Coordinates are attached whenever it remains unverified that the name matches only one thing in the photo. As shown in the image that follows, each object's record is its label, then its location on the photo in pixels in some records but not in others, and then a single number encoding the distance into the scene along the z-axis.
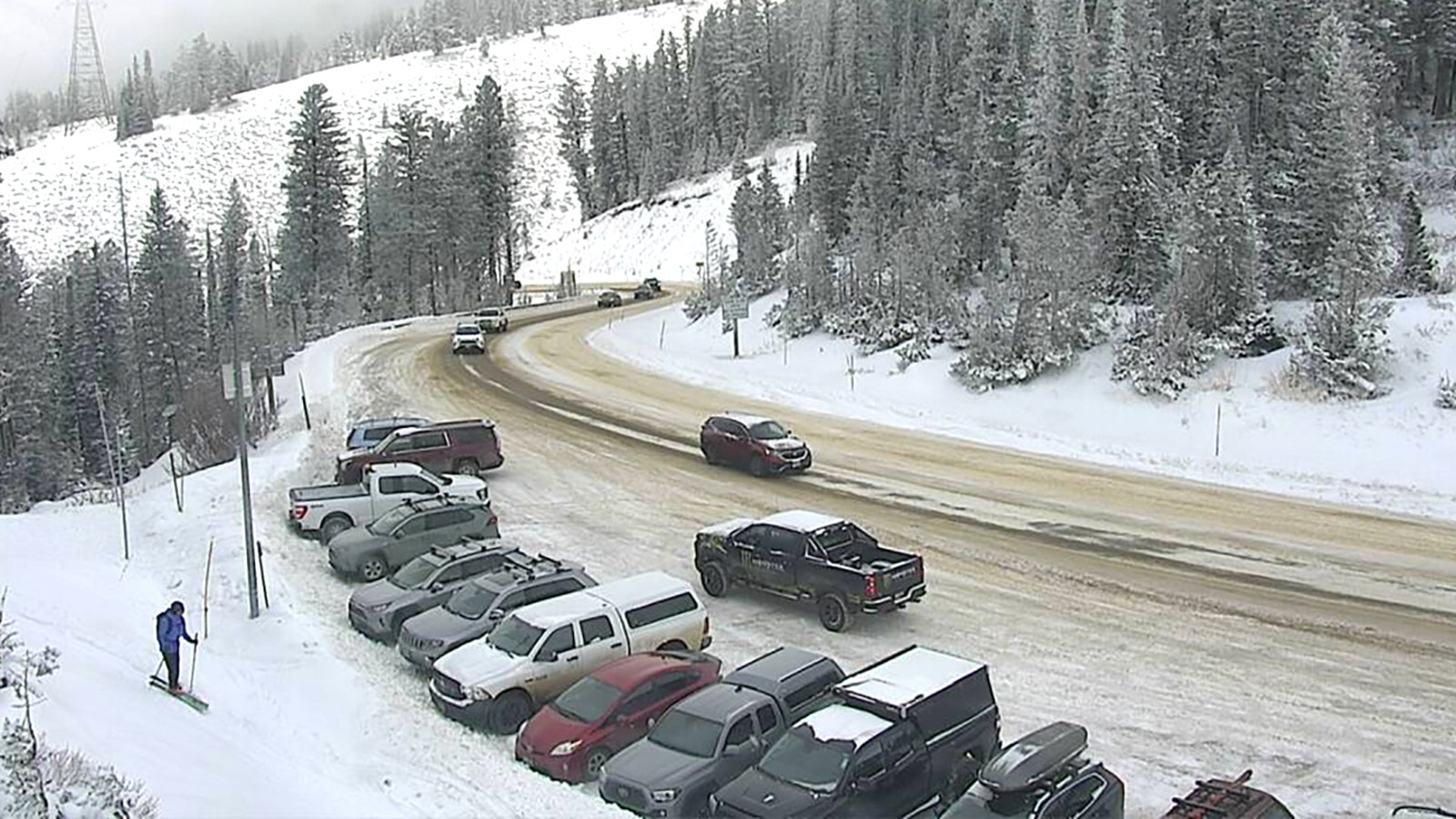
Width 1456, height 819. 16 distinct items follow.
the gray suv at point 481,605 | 17.02
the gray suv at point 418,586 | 18.55
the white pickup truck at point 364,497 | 24.34
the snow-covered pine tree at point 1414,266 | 35.19
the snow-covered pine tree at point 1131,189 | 40.03
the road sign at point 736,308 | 49.03
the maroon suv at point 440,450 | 27.78
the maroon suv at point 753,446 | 28.77
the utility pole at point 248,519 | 19.11
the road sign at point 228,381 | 19.03
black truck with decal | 18.14
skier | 14.97
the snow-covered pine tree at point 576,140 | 141.12
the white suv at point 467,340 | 51.62
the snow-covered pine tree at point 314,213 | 71.62
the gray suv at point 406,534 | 21.61
